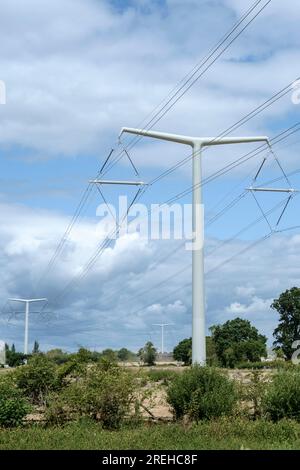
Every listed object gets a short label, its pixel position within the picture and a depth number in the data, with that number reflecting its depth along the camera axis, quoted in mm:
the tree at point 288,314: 104125
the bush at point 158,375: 43844
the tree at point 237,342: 93375
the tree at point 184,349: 102656
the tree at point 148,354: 98981
